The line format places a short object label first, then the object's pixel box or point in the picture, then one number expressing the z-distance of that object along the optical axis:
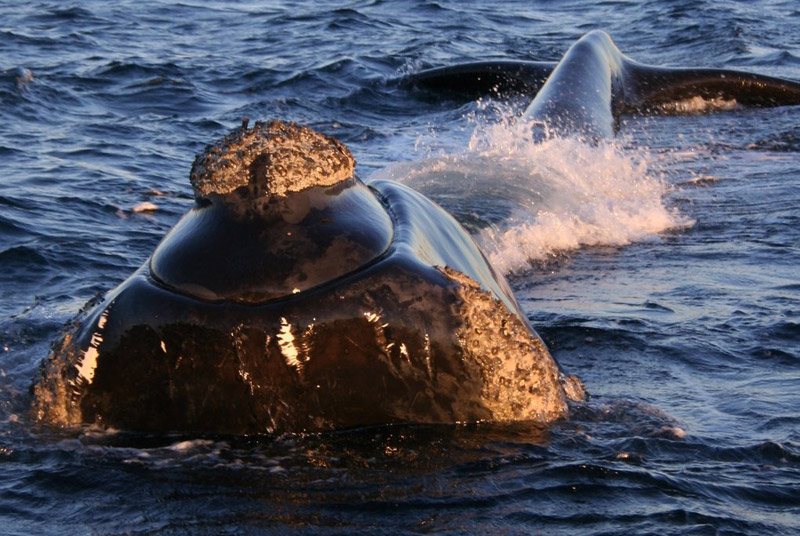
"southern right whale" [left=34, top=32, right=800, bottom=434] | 7.67
